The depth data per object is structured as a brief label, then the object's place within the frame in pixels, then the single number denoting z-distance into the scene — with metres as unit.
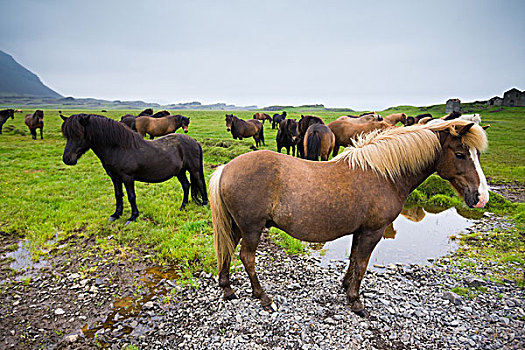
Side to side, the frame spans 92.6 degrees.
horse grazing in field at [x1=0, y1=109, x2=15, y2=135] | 20.42
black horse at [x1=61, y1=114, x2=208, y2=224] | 5.29
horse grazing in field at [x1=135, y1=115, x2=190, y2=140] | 17.08
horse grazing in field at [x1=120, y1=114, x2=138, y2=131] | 17.54
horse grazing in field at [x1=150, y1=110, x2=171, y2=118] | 19.74
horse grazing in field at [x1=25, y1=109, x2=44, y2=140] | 18.17
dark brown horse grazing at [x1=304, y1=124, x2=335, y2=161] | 10.12
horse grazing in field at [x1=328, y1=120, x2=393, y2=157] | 12.20
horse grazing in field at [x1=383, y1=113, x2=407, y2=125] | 14.65
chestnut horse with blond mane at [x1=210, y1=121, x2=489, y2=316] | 3.12
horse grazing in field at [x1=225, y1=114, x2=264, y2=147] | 19.43
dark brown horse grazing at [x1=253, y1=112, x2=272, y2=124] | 37.97
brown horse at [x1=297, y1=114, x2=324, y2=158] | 12.92
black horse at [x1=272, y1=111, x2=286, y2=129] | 32.18
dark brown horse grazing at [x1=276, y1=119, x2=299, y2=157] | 13.44
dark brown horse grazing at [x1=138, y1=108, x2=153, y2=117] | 20.48
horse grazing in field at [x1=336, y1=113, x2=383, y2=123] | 12.70
